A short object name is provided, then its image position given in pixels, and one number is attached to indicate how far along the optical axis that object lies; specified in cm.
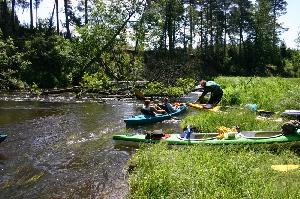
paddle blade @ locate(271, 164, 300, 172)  500
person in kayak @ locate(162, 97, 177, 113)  1087
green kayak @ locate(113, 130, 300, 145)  626
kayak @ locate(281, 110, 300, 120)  795
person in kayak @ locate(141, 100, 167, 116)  1002
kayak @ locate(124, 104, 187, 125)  961
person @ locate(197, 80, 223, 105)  1145
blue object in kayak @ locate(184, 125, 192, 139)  700
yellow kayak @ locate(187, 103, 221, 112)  1046
